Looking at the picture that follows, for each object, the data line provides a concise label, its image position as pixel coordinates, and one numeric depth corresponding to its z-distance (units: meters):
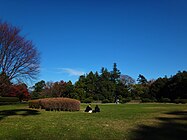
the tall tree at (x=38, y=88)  44.58
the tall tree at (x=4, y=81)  17.54
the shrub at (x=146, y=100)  34.52
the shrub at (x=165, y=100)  32.10
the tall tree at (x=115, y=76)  51.59
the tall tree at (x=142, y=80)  56.50
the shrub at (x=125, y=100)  35.77
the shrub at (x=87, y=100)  35.80
